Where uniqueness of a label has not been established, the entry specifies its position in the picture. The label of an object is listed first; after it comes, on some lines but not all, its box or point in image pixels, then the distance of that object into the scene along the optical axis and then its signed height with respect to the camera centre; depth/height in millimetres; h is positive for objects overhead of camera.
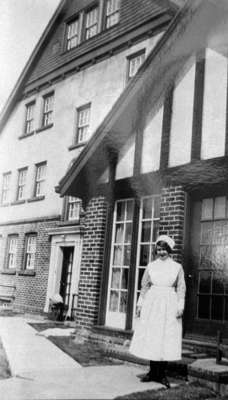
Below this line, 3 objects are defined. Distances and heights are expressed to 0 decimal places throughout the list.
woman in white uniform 4980 -447
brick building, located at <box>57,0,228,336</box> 6516 +1582
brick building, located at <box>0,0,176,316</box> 12391 +4185
